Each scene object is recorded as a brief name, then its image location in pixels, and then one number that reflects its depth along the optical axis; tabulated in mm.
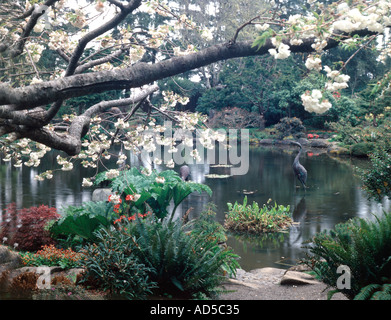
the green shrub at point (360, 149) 21800
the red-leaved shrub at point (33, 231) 6637
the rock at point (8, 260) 5154
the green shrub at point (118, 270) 4070
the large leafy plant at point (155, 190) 7262
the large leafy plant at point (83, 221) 6270
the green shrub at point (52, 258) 5445
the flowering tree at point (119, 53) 3066
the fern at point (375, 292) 3545
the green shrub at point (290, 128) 30906
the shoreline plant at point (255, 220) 8423
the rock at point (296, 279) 5011
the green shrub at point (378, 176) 6836
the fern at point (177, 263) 4281
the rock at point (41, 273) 4478
